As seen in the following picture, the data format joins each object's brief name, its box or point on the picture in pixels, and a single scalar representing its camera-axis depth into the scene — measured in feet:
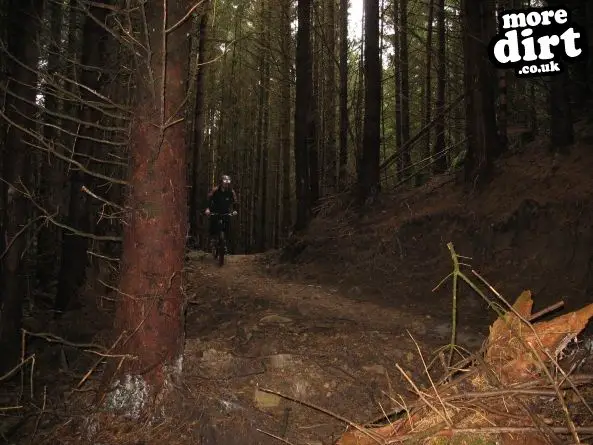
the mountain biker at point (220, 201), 38.19
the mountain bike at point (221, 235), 37.96
